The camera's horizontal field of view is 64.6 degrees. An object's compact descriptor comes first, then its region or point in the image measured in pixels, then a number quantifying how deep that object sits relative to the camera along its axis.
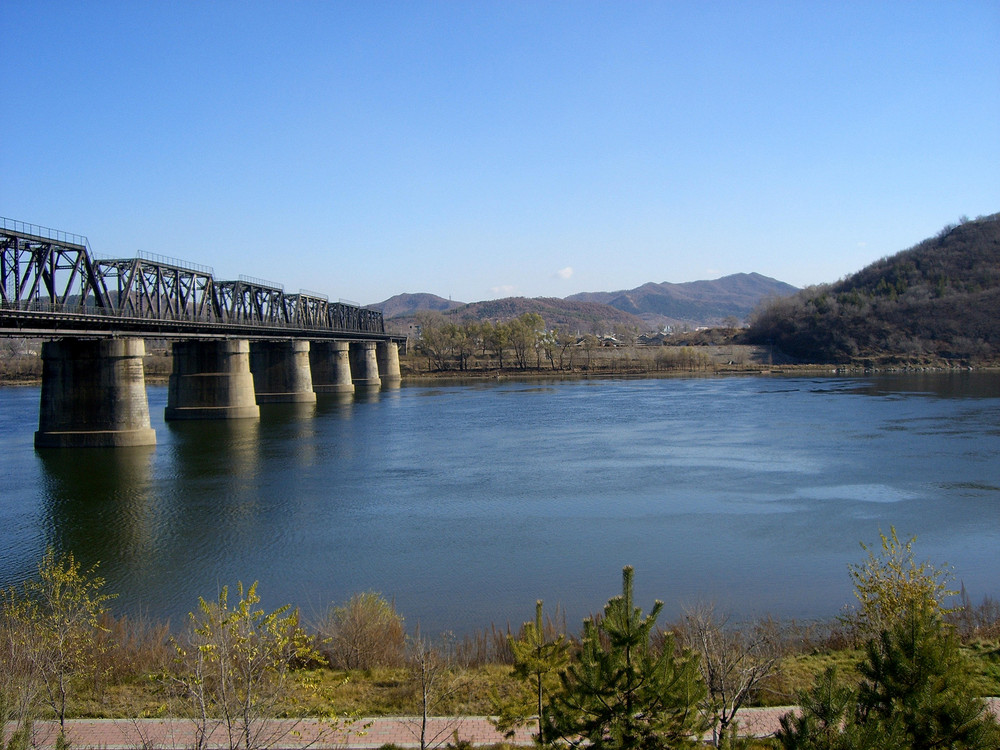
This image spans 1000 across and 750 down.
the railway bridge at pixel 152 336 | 35.50
